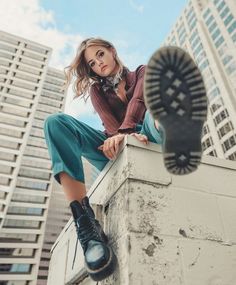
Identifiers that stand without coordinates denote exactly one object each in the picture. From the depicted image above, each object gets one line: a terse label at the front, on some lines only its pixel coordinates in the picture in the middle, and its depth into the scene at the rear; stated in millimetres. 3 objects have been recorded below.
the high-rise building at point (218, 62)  18672
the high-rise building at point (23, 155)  29953
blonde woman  625
